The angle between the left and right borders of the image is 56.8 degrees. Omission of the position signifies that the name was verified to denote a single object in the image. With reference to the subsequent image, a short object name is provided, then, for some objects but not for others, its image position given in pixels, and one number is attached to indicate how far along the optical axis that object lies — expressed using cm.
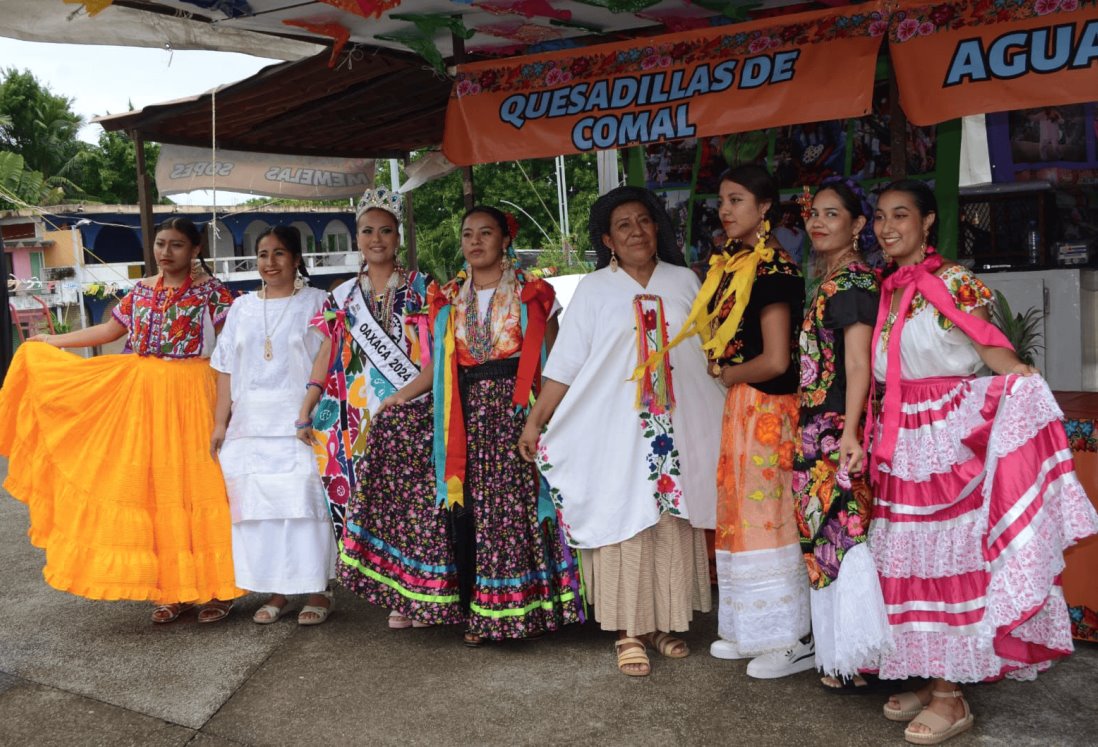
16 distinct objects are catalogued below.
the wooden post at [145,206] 642
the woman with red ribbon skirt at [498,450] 419
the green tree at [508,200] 2705
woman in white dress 473
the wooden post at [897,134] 463
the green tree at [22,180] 3012
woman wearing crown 435
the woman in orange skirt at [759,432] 366
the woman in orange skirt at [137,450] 471
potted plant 576
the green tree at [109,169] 3609
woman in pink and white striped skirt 297
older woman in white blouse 392
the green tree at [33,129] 3588
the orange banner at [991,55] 421
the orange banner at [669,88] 478
